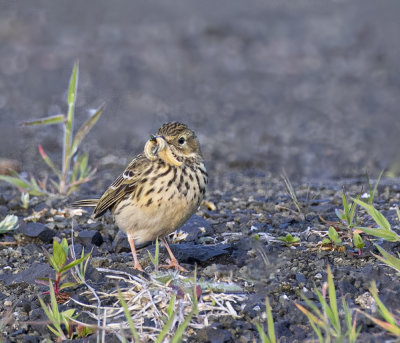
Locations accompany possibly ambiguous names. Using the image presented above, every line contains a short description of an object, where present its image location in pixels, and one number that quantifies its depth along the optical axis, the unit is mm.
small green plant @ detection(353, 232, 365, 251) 10477
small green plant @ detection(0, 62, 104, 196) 14083
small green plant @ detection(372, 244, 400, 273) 9162
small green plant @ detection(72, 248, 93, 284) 9828
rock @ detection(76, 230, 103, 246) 12352
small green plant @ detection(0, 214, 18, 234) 12570
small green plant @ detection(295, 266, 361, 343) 7734
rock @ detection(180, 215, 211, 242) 12531
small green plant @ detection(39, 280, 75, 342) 8687
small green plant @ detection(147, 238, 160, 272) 9730
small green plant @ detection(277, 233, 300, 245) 11133
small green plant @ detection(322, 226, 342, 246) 10555
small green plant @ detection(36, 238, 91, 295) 9086
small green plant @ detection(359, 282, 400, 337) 7914
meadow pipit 11273
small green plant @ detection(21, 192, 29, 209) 14156
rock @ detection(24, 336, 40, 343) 8875
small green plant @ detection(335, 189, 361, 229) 10554
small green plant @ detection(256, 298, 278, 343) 7820
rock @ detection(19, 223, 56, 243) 12703
